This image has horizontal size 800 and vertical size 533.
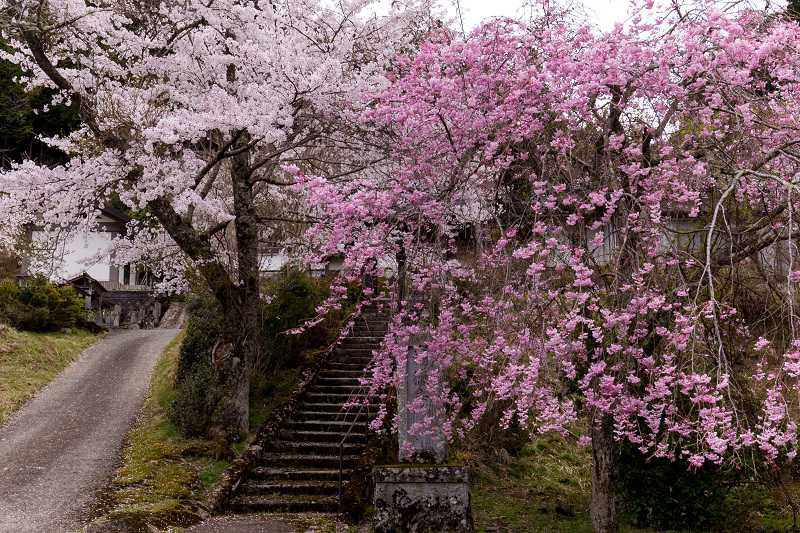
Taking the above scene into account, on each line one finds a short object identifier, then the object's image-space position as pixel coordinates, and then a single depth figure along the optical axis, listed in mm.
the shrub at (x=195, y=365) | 11759
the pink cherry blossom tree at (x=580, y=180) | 5766
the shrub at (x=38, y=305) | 16641
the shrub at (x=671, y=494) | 8328
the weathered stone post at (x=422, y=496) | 7727
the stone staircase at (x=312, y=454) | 9242
